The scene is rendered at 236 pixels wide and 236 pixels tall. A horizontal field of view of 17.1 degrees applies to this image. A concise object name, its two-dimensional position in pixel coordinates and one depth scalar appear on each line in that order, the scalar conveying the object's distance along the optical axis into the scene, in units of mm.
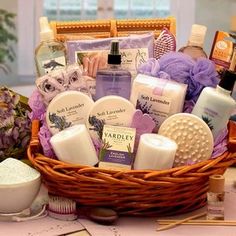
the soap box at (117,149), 1373
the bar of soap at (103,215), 1360
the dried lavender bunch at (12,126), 1534
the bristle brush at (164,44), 1689
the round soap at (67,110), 1432
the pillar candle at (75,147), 1360
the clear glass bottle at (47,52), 1597
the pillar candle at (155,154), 1349
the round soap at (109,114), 1417
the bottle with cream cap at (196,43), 1620
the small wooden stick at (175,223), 1368
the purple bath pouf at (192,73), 1473
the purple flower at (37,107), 1498
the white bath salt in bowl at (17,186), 1350
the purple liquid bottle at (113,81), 1479
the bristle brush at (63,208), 1381
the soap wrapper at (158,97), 1437
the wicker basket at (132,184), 1327
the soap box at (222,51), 1648
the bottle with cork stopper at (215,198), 1366
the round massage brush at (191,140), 1391
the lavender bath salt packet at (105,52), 1580
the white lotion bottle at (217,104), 1409
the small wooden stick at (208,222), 1381
